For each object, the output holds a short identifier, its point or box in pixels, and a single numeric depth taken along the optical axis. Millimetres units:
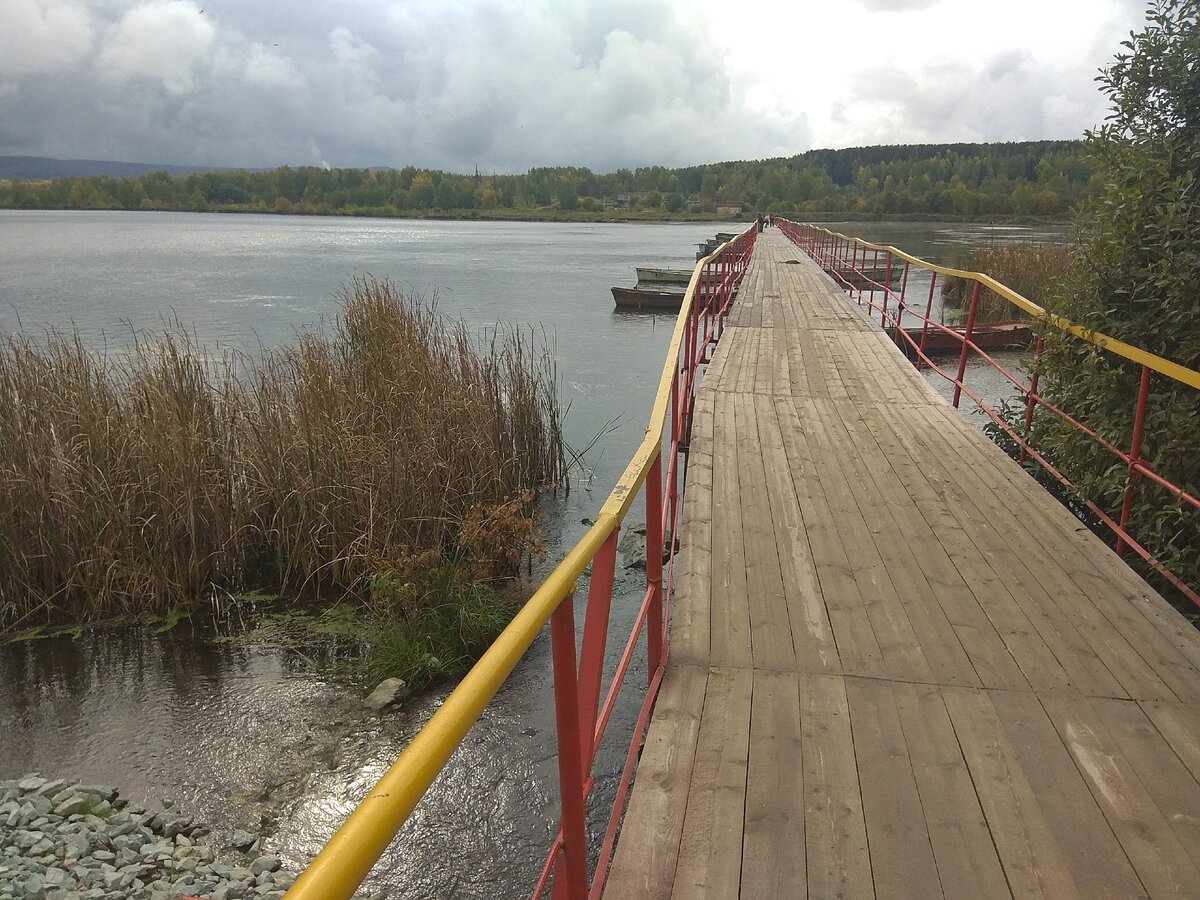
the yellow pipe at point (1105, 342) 3404
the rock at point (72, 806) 4355
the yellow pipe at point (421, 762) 761
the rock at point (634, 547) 7680
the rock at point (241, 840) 4422
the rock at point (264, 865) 4172
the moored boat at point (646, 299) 24562
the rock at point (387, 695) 5617
